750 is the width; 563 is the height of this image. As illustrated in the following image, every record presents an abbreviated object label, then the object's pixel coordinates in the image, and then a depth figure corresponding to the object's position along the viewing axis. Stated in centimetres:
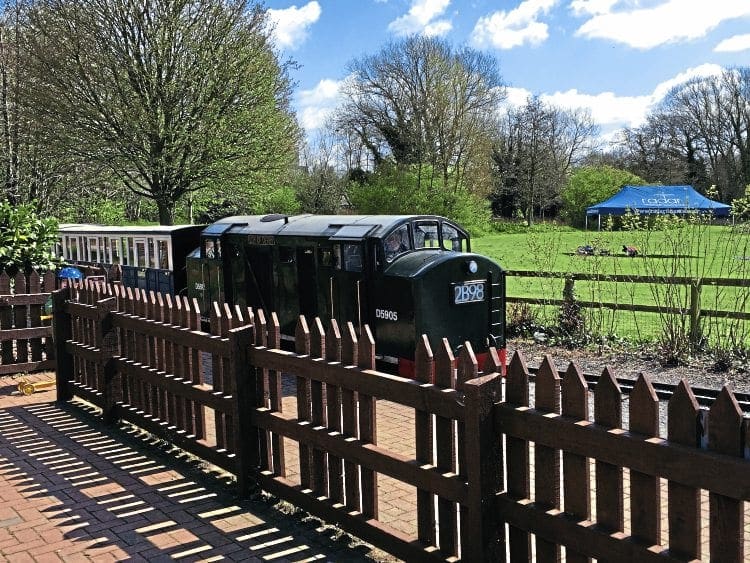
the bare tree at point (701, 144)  6512
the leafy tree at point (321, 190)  5022
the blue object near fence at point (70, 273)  1684
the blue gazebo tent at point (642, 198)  5078
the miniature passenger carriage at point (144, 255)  1700
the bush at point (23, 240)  1128
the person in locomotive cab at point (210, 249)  1388
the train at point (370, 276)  995
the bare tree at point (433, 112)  4312
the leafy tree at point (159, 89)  2506
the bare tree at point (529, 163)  6228
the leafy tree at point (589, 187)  5969
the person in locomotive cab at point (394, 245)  1038
